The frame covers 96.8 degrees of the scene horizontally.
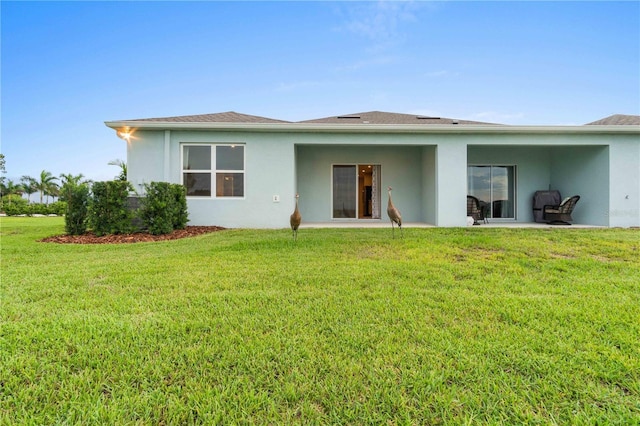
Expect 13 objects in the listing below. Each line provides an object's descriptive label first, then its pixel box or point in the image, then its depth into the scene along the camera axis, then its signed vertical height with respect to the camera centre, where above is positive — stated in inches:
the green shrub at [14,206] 833.8 +12.6
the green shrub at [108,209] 253.1 +0.9
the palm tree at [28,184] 1278.3 +117.4
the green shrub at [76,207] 256.4 +2.8
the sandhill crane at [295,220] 214.2 -7.8
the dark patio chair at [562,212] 336.7 -3.2
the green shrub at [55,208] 874.0 +6.5
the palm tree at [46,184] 1312.7 +120.7
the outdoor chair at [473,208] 359.9 +1.9
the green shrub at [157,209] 265.1 +0.9
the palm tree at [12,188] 1193.4 +94.2
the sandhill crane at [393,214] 219.8 -3.5
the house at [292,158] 314.0 +59.1
